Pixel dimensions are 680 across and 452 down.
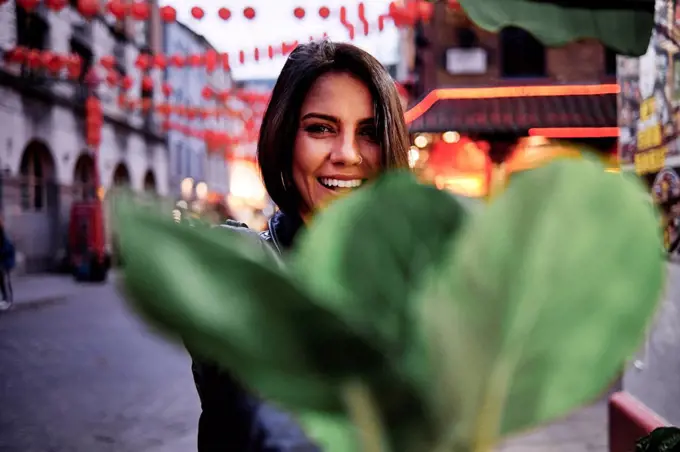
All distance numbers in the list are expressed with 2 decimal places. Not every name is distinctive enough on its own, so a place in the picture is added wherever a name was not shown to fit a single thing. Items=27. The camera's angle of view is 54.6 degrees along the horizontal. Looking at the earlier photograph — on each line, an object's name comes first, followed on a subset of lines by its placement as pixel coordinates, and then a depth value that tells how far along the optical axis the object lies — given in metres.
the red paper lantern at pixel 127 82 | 9.20
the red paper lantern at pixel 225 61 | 8.35
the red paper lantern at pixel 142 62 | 8.47
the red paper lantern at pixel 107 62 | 8.84
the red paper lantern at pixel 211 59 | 8.58
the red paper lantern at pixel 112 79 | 9.12
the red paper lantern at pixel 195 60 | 8.84
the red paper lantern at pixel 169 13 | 6.99
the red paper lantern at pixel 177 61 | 8.62
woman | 0.49
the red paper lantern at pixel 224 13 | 6.84
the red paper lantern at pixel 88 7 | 7.26
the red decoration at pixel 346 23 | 7.00
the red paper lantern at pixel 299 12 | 6.81
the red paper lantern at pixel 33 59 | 8.54
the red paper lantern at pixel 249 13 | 6.88
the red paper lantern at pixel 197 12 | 6.79
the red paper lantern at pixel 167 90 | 10.52
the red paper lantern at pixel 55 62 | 8.42
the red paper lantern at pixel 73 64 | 8.31
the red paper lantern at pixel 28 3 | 6.63
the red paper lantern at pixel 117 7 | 6.72
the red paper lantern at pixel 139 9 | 7.05
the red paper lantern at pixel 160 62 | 8.73
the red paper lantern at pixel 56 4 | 6.29
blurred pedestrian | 6.66
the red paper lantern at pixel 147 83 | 11.07
